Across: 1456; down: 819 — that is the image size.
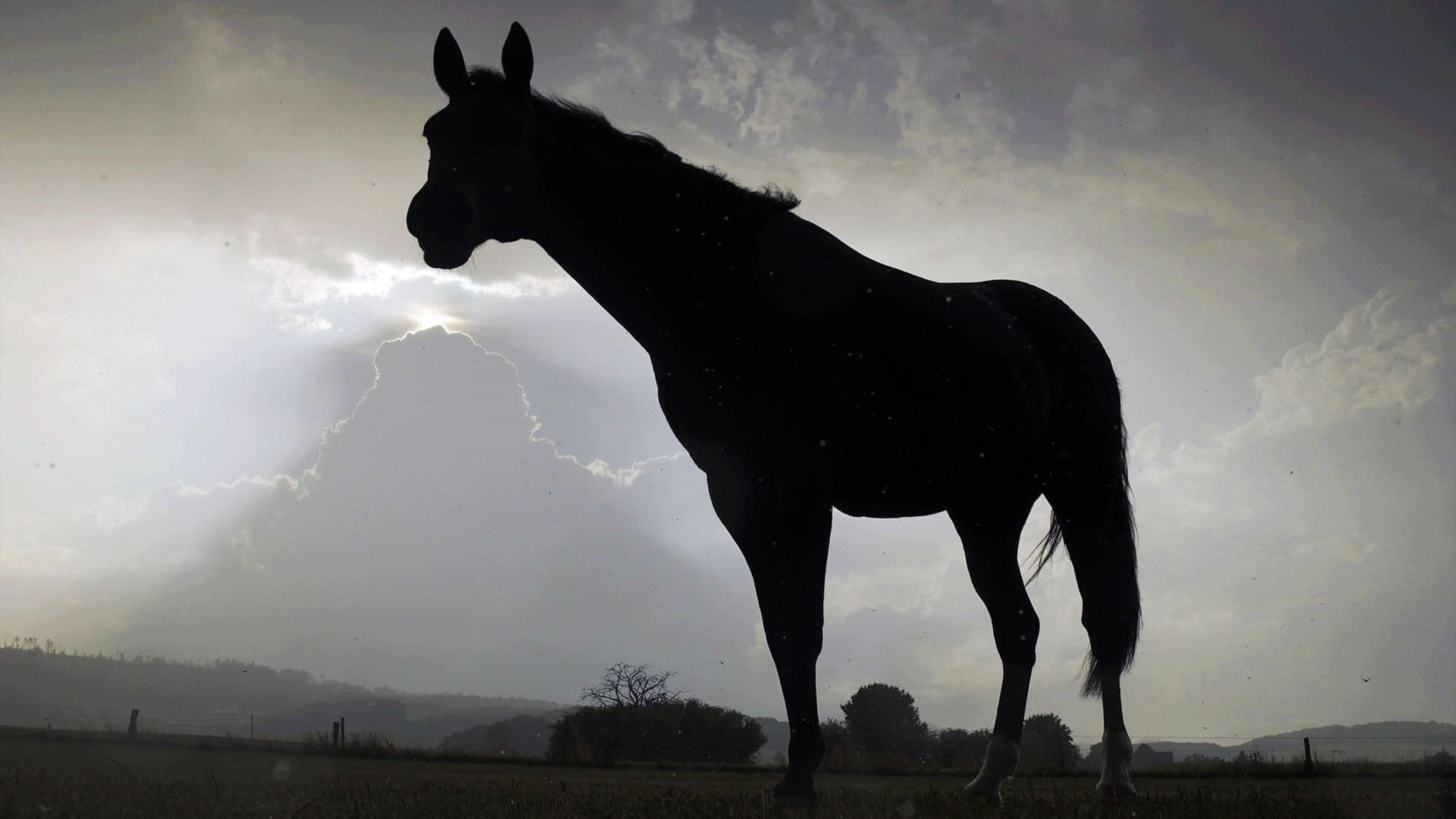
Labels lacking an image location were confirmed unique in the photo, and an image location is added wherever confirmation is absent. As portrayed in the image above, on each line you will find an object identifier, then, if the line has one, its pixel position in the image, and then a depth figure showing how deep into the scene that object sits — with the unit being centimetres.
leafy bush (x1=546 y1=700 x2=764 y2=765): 1919
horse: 453
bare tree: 2536
